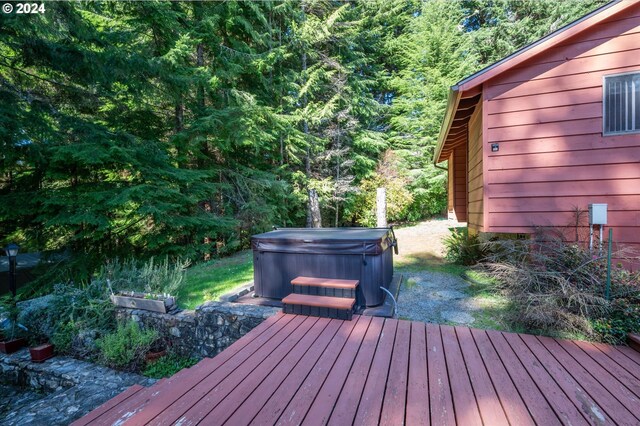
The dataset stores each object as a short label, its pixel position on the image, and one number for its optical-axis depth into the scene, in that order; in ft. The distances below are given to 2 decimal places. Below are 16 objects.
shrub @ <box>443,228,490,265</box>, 18.20
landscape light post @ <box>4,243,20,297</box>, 13.06
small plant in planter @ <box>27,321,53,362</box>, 12.26
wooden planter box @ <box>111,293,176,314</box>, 12.52
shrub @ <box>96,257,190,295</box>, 14.49
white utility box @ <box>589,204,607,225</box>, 10.46
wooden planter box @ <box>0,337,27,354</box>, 13.07
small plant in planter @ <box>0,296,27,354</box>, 13.47
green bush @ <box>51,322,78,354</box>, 12.80
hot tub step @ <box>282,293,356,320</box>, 9.12
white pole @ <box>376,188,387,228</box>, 30.78
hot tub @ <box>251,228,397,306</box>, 11.23
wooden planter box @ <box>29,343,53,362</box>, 12.23
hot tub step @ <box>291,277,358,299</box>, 10.00
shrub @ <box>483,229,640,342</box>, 7.77
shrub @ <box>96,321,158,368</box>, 11.70
